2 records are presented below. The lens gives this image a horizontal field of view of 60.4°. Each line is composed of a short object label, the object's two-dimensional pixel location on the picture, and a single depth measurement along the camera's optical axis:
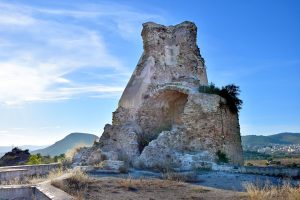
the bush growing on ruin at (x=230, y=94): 11.78
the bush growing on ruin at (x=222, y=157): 11.04
